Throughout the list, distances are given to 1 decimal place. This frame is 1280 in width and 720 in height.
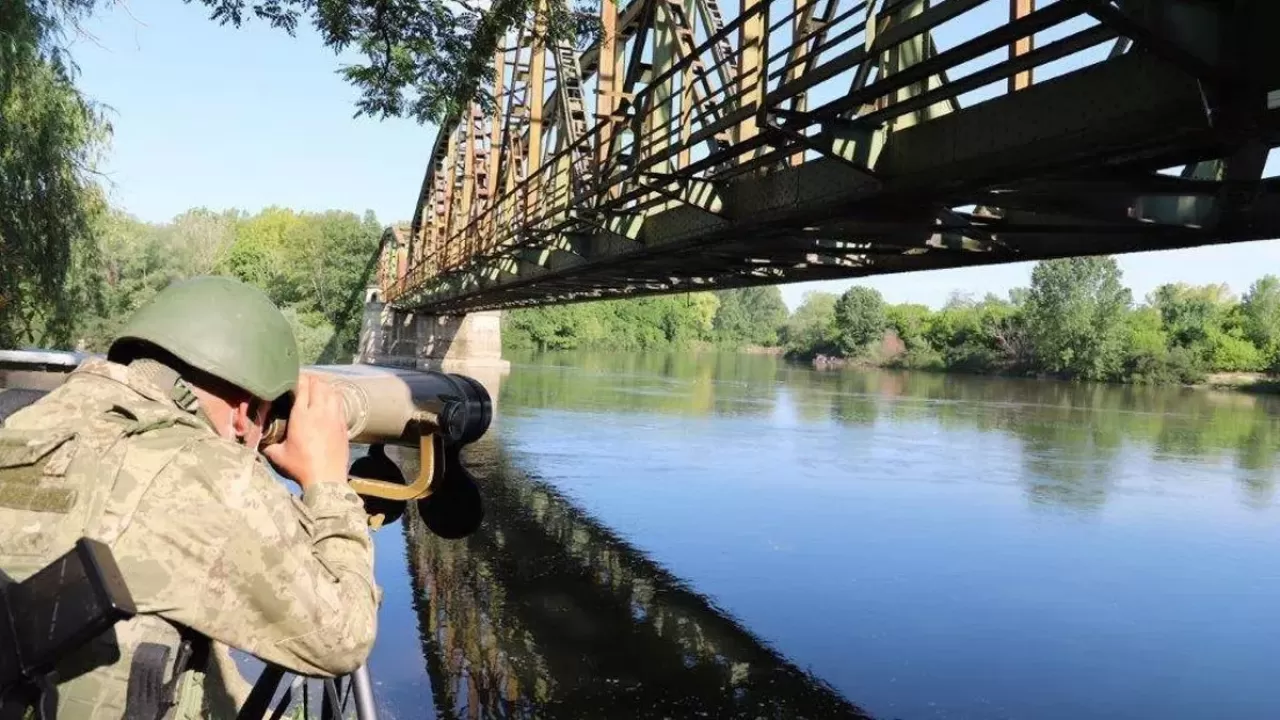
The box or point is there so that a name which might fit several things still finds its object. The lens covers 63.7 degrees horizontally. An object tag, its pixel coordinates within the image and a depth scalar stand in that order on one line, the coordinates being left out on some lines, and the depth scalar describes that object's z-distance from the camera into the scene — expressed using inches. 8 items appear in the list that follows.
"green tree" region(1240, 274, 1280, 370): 2628.0
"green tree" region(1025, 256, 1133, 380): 2712.6
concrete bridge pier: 1786.4
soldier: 68.5
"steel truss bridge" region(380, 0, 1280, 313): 165.5
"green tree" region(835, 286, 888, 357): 3649.1
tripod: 88.9
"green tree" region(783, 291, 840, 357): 3809.1
